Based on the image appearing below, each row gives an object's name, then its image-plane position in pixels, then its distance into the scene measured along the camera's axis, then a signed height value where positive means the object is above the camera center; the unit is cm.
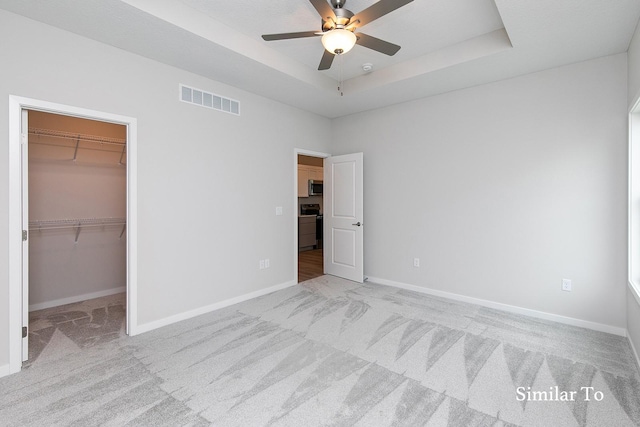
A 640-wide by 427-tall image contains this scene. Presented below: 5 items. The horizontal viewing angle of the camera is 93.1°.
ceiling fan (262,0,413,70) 202 +138
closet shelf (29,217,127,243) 362 -9
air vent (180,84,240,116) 331 +134
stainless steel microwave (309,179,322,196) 801 +75
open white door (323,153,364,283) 477 -3
